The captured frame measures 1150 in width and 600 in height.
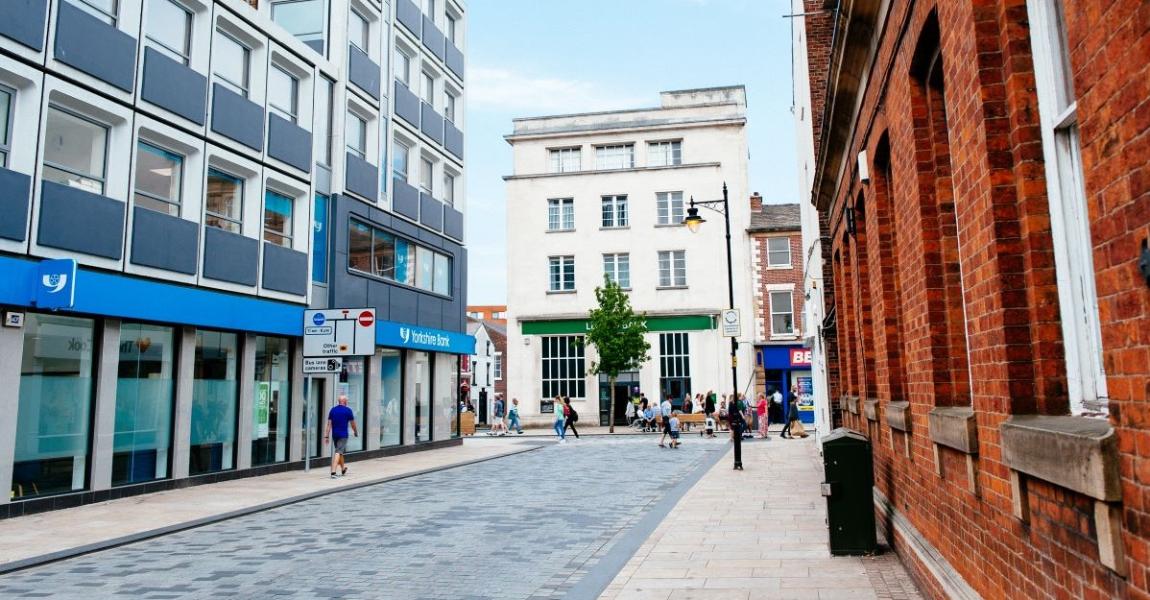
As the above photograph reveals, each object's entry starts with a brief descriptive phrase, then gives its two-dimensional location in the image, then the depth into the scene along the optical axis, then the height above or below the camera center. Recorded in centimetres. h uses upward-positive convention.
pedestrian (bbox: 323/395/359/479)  1656 -52
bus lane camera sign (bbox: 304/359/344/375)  1708 +74
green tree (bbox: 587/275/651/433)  3794 +297
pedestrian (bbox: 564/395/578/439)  3228 -68
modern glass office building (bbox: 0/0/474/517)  1204 +322
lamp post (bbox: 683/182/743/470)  2173 +451
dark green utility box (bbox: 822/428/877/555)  763 -90
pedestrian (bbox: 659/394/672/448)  2512 -58
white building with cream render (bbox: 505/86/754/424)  4103 +801
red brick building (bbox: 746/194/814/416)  3991 +438
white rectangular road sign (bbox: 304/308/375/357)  1727 +140
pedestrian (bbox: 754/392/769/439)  2980 -72
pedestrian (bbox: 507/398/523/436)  3666 -69
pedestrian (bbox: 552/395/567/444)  2920 -64
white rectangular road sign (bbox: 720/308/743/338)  2267 +201
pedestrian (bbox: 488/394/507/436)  3750 -107
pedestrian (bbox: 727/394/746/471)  1739 -61
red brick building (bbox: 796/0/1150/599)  243 +43
